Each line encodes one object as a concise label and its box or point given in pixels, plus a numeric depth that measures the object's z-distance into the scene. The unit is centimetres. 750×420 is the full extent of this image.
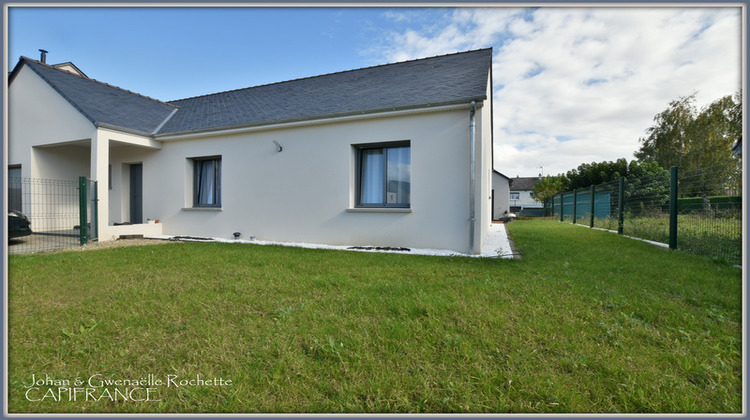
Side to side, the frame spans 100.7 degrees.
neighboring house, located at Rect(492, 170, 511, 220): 2555
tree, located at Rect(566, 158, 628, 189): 2680
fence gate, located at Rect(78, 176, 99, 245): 727
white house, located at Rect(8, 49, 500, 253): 666
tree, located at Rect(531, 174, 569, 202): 2894
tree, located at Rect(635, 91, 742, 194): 2031
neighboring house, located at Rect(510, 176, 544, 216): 5350
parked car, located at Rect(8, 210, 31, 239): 699
